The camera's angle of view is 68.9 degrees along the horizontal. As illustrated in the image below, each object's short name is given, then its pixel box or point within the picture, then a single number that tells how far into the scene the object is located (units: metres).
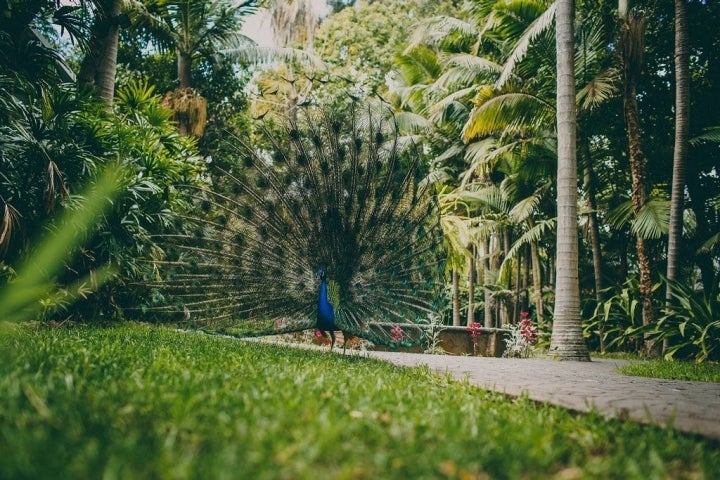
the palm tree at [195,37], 15.34
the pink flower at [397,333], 7.59
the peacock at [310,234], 6.73
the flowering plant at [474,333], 11.59
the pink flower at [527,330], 11.02
